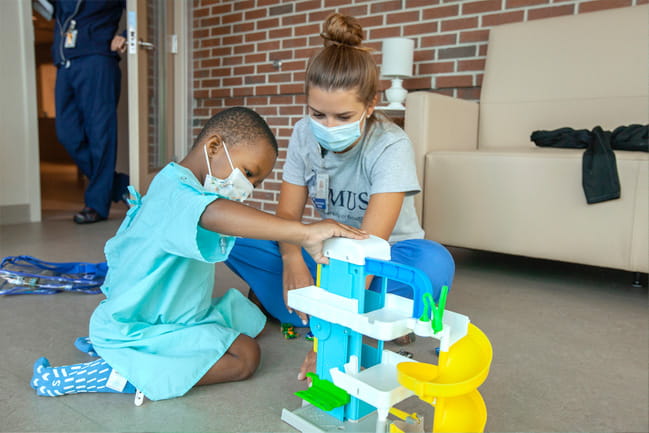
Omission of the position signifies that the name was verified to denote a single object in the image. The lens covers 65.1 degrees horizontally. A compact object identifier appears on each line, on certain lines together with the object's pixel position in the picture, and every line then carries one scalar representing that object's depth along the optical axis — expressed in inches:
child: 32.8
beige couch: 65.9
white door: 106.8
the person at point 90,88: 110.7
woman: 43.9
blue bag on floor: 62.5
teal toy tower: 28.1
